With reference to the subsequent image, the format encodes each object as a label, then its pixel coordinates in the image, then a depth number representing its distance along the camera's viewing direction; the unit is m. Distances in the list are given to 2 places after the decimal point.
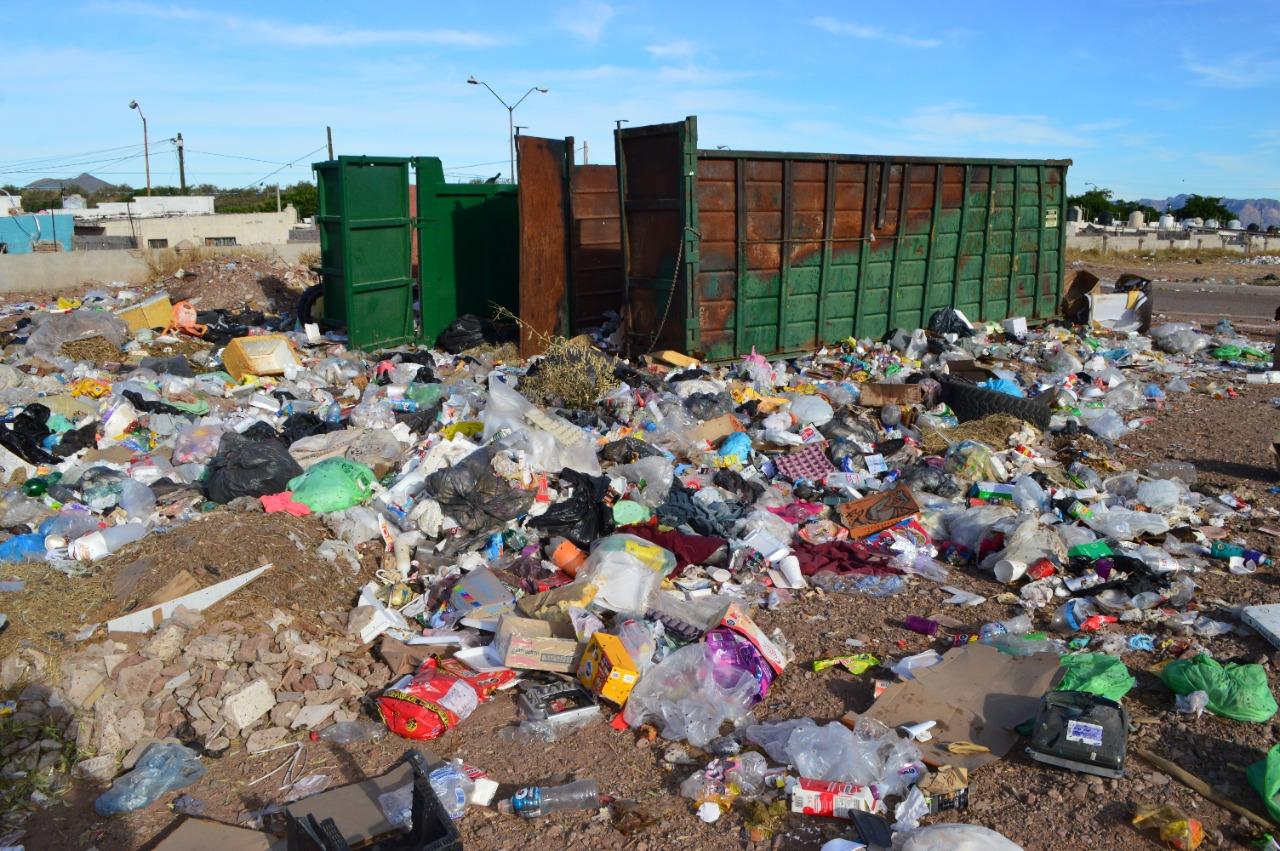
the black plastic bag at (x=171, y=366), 8.10
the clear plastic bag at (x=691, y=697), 3.35
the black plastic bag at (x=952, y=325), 10.04
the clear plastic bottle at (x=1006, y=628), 3.97
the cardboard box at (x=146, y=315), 9.78
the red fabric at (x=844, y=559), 4.77
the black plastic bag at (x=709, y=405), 6.86
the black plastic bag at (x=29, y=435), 5.79
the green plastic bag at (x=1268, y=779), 2.76
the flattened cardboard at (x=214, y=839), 2.74
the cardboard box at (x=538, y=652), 3.75
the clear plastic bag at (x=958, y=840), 2.56
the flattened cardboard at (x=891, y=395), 7.20
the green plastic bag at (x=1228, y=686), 3.28
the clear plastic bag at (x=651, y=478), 5.45
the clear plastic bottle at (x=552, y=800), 2.92
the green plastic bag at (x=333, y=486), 5.02
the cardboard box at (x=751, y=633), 3.73
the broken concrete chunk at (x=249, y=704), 3.35
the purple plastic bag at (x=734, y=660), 3.59
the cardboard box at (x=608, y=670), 3.47
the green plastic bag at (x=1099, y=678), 3.41
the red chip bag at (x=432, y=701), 3.38
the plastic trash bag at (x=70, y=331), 8.81
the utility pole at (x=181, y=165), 39.47
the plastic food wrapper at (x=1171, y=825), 2.66
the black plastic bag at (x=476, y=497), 5.02
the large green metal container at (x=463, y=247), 9.44
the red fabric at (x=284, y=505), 4.86
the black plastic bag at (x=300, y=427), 6.16
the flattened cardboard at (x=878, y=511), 5.15
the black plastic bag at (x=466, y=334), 9.39
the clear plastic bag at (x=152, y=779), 2.97
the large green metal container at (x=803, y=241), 8.17
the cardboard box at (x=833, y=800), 2.87
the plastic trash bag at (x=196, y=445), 5.83
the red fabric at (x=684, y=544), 4.75
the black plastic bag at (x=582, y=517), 4.99
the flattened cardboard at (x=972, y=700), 3.21
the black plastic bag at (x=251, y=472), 5.10
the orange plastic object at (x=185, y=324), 9.92
